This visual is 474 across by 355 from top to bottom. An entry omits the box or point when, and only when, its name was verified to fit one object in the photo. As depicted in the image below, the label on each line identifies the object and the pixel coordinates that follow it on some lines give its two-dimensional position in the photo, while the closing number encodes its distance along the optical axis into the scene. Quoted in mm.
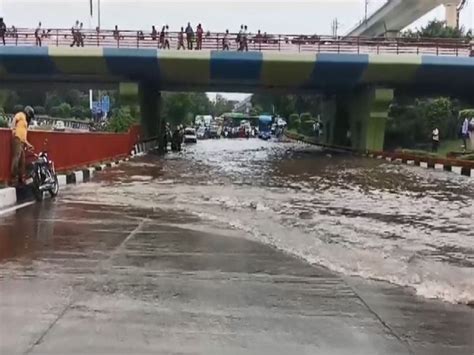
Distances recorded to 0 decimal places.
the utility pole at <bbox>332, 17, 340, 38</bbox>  88712
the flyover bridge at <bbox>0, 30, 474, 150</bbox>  33938
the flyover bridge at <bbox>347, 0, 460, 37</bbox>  55188
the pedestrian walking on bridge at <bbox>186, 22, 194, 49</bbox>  34844
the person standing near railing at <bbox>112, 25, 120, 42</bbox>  34394
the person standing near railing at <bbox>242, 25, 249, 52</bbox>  34438
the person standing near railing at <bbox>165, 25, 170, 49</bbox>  34375
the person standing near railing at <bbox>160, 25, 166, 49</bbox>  34250
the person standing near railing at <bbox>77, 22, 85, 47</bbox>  34312
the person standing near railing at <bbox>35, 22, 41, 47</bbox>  34469
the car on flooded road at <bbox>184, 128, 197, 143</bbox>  61188
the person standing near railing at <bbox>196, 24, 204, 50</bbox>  34562
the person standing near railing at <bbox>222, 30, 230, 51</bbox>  34688
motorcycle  13141
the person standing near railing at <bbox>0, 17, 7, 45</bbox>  34281
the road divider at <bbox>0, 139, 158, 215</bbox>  12309
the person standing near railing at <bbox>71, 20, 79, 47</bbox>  34375
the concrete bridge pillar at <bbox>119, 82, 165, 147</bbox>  38562
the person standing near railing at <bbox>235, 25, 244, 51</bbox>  34562
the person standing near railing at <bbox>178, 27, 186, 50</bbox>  34562
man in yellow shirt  13164
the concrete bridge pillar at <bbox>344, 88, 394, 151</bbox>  37594
